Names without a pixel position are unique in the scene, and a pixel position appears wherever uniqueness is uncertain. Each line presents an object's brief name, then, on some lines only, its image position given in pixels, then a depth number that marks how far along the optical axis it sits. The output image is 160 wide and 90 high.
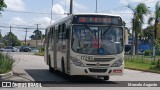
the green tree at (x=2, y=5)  21.97
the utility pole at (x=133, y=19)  68.94
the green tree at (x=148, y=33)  116.78
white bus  19.69
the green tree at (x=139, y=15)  68.31
